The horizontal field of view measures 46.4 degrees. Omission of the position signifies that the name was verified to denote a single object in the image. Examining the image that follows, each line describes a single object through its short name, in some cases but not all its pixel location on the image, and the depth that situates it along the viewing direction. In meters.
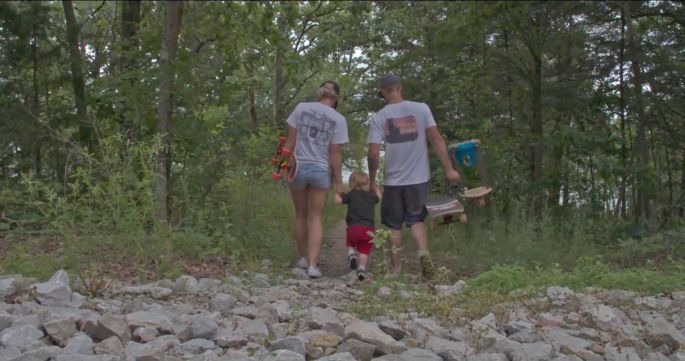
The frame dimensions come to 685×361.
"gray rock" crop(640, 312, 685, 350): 4.40
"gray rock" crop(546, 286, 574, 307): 5.48
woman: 7.38
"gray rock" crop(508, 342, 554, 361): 3.89
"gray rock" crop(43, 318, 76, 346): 3.73
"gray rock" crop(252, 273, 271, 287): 6.25
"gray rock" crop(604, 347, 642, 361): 4.04
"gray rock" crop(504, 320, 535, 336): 4.53
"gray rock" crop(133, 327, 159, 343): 3.86
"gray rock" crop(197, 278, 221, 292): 5.55
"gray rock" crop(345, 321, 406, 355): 3.82
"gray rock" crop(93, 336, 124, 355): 3.57
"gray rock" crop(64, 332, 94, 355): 3.54
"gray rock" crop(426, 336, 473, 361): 3.79
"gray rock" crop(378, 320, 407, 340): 4.21
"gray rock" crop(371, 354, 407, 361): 3.64
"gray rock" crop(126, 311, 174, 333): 4.01
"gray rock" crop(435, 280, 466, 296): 5.83
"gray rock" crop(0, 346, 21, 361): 3.33
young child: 7.73
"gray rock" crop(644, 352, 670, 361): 4.11
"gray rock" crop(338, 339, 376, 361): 3.72
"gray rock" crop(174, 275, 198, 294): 5.41
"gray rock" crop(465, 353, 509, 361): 3.80
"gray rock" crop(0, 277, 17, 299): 4.73
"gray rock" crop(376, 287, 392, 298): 5.59
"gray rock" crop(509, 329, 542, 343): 4.33
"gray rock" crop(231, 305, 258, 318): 4.61
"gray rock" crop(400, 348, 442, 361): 3.68
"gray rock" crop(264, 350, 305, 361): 3.51
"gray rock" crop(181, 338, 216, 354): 3.73
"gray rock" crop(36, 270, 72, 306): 4.62
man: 7.42
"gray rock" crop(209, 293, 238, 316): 4.85
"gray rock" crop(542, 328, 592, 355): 4.12
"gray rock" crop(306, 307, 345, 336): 4.15
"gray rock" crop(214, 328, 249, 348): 3.87
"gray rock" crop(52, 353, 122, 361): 3.37
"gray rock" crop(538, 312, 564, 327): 4.76
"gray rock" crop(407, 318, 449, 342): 4.20
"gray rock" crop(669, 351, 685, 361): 4.18
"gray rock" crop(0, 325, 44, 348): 3.59
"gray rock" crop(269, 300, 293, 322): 4.62
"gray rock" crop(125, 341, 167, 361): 3.42
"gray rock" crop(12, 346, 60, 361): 3.36
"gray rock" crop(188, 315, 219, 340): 3.96
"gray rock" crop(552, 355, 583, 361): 3.88
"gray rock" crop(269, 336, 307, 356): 3.70
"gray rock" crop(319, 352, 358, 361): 3.57
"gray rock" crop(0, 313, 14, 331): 3.88
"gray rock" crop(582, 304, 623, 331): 4.75
